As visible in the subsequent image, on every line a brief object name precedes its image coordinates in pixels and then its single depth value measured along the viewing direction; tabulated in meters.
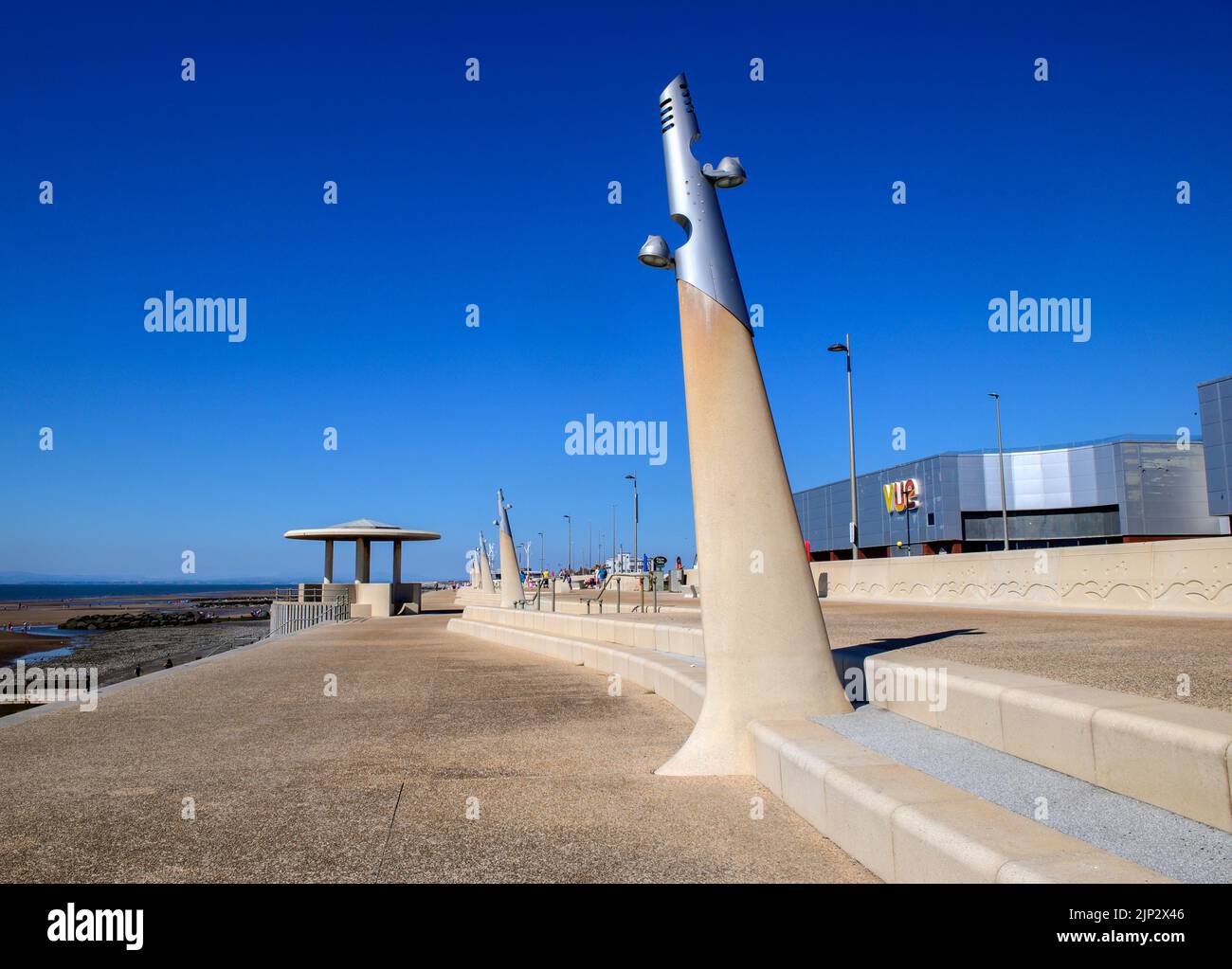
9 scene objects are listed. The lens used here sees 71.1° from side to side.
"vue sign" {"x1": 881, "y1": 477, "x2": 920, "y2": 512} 71.94
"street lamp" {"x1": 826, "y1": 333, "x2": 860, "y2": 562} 29.05
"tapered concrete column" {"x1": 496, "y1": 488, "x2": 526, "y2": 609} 38.60
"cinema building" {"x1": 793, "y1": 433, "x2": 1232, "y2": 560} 61.16
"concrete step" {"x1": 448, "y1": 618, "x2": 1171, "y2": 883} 3.25
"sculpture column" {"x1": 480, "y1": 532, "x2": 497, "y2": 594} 59.41
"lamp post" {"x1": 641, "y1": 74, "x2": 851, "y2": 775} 6.92
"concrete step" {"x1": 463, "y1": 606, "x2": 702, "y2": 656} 13.48
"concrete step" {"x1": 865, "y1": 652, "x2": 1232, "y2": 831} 3.84
